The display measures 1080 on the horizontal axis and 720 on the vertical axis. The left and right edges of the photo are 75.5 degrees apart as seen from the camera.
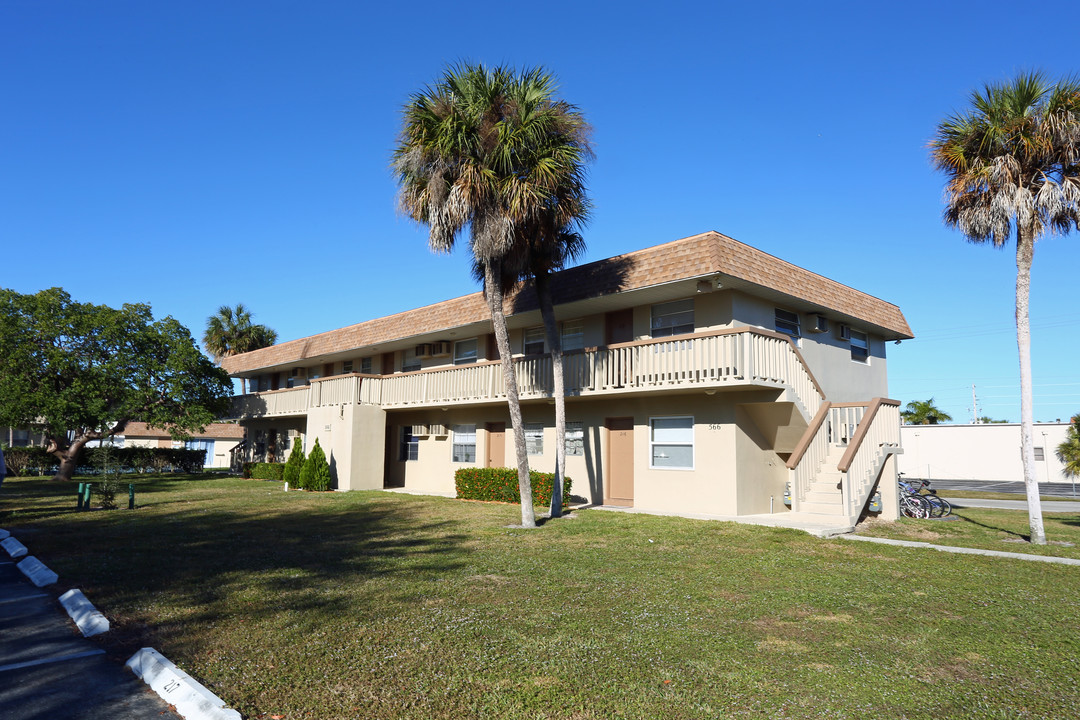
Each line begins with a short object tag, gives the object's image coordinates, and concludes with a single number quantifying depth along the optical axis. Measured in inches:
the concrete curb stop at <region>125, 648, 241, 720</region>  173.9
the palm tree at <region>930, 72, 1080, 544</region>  493.4
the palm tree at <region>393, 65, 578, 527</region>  533.3
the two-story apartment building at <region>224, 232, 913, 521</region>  595.8
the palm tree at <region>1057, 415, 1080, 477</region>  1296.1
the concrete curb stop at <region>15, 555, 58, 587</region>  338.0
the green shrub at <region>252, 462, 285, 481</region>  1249.4
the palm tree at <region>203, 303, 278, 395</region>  1771.7
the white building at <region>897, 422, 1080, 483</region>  1581.0
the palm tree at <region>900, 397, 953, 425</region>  2154.3
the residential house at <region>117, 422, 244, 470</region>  2319.1
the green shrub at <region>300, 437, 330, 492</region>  927.7
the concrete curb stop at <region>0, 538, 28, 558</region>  414.5
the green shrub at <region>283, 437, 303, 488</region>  955.3
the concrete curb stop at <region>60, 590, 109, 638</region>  254.2
